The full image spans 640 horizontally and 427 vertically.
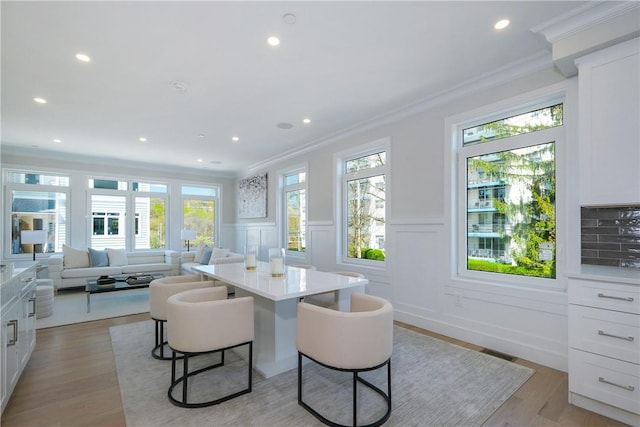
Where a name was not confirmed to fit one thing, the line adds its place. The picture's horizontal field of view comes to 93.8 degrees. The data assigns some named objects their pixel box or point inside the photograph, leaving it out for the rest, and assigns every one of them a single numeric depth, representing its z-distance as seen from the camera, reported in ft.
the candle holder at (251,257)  9.79
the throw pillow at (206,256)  19.72
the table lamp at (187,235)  23.34
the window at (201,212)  25.48
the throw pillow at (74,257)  18.44
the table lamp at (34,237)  16.19
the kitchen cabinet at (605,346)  5.89
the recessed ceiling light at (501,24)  7.20
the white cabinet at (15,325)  6.21
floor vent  8.89
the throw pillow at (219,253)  18.47
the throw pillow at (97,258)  19.29
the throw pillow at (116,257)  19.99
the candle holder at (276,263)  8.58
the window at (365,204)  13.97
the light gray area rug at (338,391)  6.14
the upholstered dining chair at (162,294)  8.77
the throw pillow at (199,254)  21.24
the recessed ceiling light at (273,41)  7.76
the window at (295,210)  19.33
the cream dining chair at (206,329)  6.52
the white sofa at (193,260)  16.38
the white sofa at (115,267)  17.58
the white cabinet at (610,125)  6.48
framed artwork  22.77
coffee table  13.98
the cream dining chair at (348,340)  5.69
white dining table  7.63
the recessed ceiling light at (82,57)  8.55
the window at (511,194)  8.94
